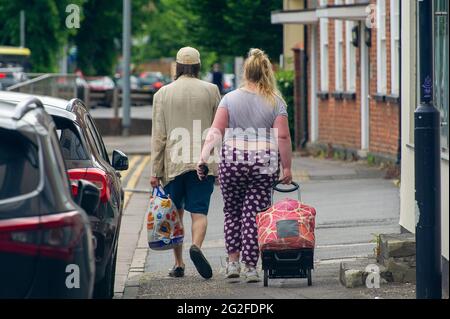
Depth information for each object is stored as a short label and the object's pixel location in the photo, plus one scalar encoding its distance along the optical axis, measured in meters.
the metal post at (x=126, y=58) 35.47
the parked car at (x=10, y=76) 48.01
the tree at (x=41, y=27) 55.97
